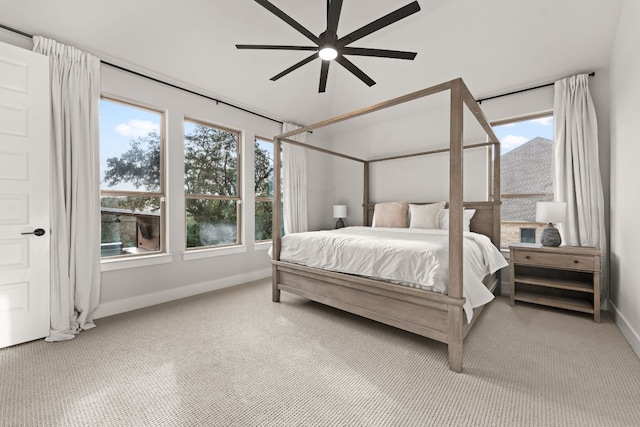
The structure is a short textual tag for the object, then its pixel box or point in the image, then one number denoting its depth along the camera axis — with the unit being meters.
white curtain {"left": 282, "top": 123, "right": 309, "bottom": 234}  4.73
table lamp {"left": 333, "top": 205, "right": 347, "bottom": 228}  5.12
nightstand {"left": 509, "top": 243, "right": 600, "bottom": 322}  2.76
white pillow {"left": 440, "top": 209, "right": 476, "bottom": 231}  3.73
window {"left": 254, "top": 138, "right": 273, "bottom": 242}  4.55
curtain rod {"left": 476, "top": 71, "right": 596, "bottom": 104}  3.39
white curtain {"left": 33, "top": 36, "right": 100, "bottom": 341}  2.48
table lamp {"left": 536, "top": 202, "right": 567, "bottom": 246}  2.96
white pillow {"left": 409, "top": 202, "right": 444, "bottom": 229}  3.88
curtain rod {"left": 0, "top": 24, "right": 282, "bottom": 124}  2.37
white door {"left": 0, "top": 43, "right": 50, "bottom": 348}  2.21
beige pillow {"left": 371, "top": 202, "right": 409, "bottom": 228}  4.21
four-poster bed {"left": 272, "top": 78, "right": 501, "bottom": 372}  1.91
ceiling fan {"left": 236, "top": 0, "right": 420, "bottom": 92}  1.99
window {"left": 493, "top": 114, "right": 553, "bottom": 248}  3.58
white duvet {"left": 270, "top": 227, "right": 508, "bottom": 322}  2.08
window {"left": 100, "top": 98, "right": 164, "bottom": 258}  3.01
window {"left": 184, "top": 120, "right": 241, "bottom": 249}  3.73
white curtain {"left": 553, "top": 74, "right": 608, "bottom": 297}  3.07
